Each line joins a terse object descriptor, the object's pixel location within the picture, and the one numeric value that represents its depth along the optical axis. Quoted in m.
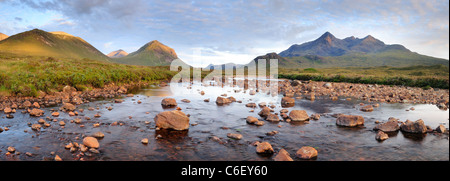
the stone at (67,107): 15.37
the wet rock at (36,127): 10.76
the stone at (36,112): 13.48
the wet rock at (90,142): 8.59
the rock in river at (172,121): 11.45
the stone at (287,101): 20.98
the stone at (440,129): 11.11
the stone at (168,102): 19.23
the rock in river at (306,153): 8.06
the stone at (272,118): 13.54
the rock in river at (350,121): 12.59
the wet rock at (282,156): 7.61
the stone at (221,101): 20.55
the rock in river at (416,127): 11.01
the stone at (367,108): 17.45
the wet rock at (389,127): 11.39
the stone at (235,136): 10.29
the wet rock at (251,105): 18.83
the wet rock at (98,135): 9.91
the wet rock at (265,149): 8.59
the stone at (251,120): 13.10
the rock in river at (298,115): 13.74
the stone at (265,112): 14.95
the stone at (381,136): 10.22
